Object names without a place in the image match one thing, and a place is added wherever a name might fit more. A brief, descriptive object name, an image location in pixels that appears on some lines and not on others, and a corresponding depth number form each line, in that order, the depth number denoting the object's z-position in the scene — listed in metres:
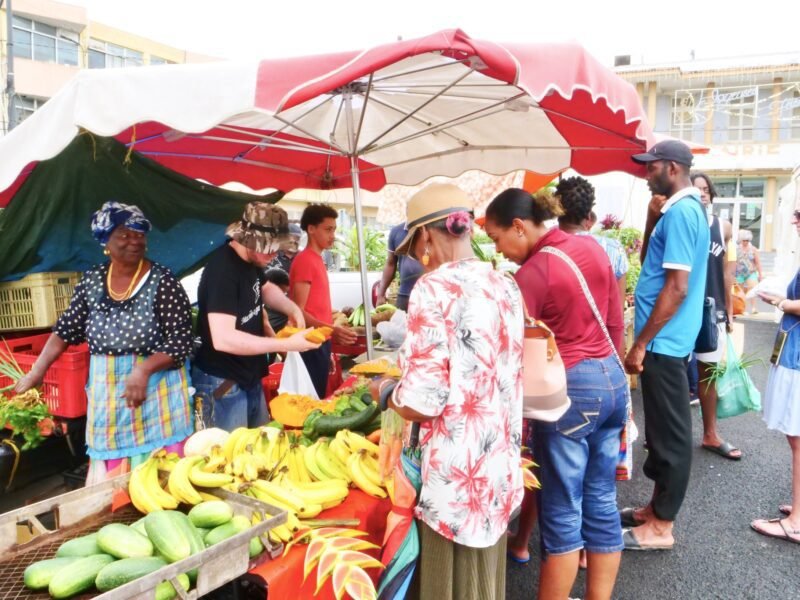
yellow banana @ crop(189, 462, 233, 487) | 1.90
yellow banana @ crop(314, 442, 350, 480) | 2.25
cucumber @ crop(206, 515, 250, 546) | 1.65
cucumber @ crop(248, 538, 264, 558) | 1.67
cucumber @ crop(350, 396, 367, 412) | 2.80
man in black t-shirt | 2.71
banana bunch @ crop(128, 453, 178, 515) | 1.87
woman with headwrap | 2.67
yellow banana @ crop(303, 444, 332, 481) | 2.25
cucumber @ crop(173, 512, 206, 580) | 1.60
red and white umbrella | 1.93
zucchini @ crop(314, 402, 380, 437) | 2.59
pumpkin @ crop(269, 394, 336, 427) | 2.80
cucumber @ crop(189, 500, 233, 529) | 1.73
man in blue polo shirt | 2.92
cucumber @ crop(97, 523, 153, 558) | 1.55
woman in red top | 2.32
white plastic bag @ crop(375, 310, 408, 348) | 4.29
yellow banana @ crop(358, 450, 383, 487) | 2.20
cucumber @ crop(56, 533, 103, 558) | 1.58
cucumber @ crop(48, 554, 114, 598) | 1.42
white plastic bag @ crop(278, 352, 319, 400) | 3.67
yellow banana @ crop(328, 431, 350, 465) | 2.33
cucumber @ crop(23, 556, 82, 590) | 1.47
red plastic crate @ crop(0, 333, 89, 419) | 3.01
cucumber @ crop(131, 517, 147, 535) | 1.68
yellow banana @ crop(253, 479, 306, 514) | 1.91
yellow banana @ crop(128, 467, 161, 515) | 1.86
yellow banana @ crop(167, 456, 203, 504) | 1.87
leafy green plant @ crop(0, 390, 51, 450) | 3.25
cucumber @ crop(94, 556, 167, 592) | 1.42
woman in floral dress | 1.67
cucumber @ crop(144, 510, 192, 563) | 1.54
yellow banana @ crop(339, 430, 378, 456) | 2.37
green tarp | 3.49
